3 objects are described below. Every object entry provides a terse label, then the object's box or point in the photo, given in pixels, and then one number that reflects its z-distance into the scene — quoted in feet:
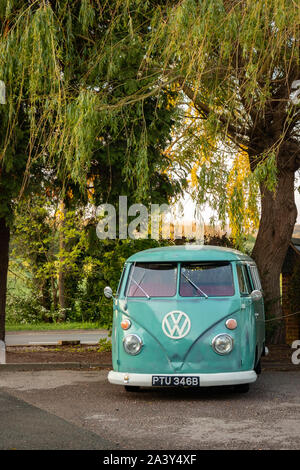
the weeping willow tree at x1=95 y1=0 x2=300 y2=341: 36.35
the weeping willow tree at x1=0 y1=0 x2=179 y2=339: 38.93
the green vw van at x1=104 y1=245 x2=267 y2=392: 31.86
